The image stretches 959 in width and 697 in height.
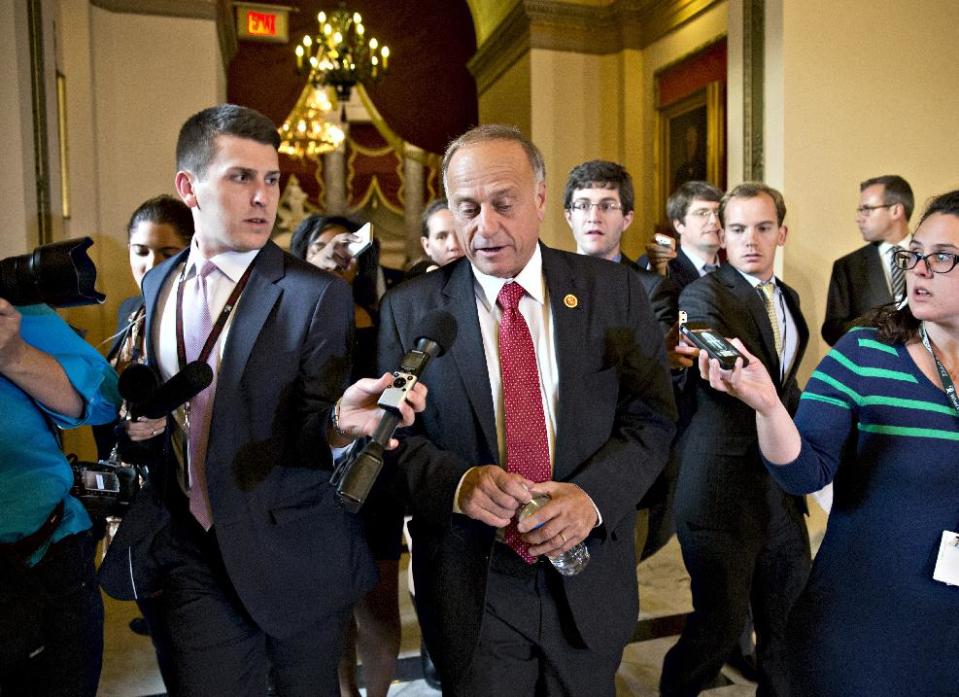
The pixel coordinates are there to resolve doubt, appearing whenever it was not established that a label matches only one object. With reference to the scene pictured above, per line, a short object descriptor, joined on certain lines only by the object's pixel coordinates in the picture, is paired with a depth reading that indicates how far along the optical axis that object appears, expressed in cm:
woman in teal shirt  151
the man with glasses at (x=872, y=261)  427
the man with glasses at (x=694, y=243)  335
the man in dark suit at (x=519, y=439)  164
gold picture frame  622
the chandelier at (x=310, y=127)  877
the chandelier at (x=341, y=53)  745
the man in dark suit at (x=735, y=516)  248
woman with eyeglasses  163
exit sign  862
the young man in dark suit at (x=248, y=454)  170
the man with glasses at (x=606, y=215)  292
